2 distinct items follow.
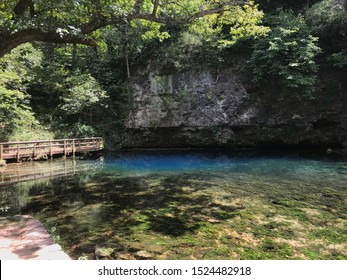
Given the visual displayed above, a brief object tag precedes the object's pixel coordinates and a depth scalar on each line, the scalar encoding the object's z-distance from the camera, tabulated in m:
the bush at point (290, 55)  18.75
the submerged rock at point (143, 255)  4.92
